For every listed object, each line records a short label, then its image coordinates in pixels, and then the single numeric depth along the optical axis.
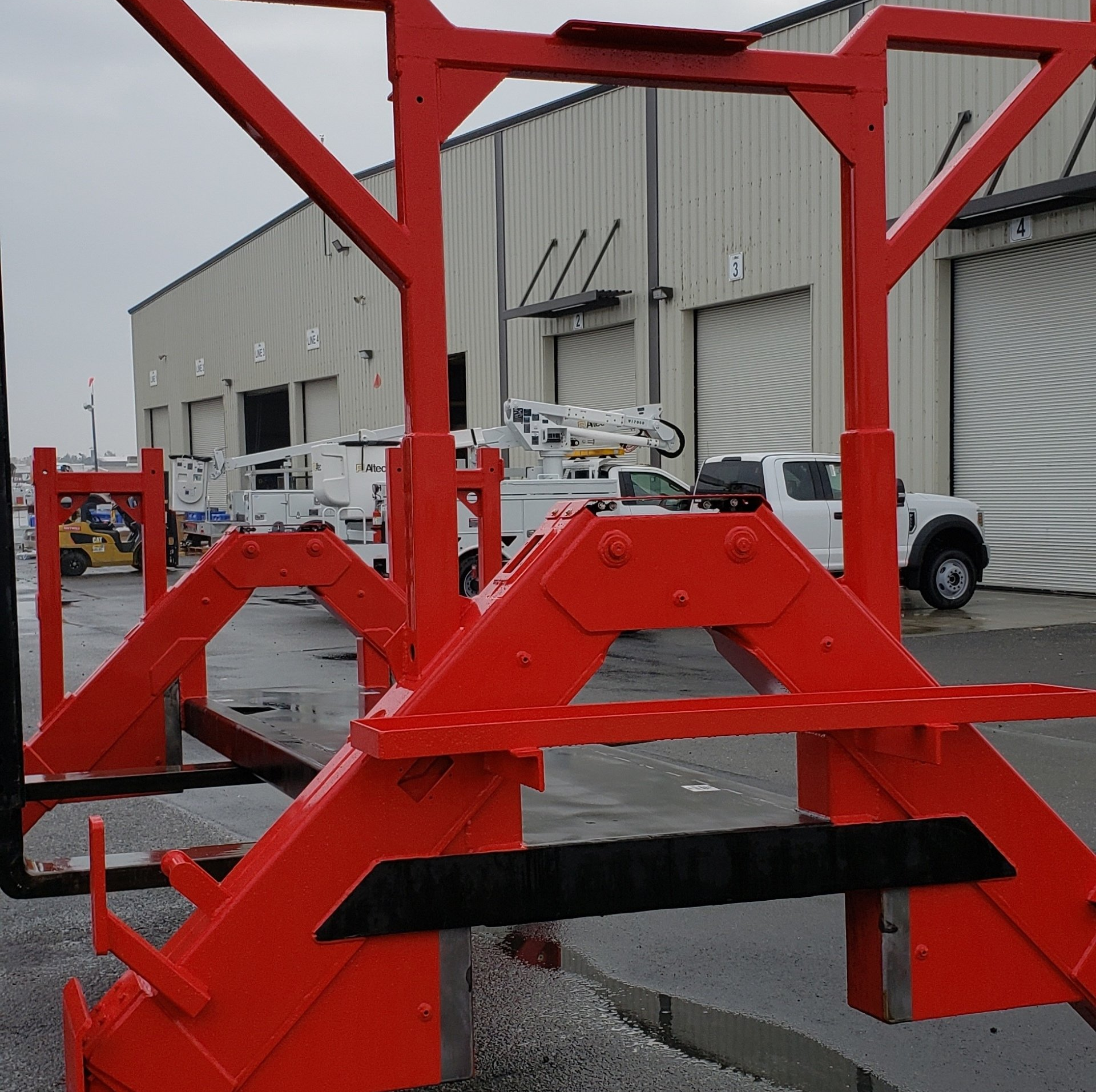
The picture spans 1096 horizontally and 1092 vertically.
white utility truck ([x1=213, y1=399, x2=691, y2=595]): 17.17
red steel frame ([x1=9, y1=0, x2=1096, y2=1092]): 2.16
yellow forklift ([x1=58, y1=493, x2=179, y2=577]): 28.14
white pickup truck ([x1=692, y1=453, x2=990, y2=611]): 16.47
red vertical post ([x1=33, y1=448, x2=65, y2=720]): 4.82
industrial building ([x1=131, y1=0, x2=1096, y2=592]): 18.03
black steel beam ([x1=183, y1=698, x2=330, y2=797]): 3.80
